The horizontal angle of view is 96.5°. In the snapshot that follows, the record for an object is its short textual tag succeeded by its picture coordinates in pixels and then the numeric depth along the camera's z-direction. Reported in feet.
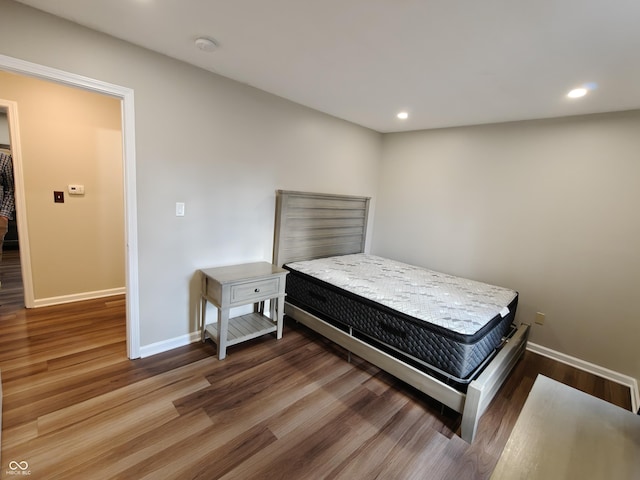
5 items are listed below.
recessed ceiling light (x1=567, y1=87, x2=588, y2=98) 6.95
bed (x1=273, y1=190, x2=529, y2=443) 6.19
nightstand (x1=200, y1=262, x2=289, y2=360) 7.79
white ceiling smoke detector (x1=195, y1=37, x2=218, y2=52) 6.08
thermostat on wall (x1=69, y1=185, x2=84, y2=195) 10.40
